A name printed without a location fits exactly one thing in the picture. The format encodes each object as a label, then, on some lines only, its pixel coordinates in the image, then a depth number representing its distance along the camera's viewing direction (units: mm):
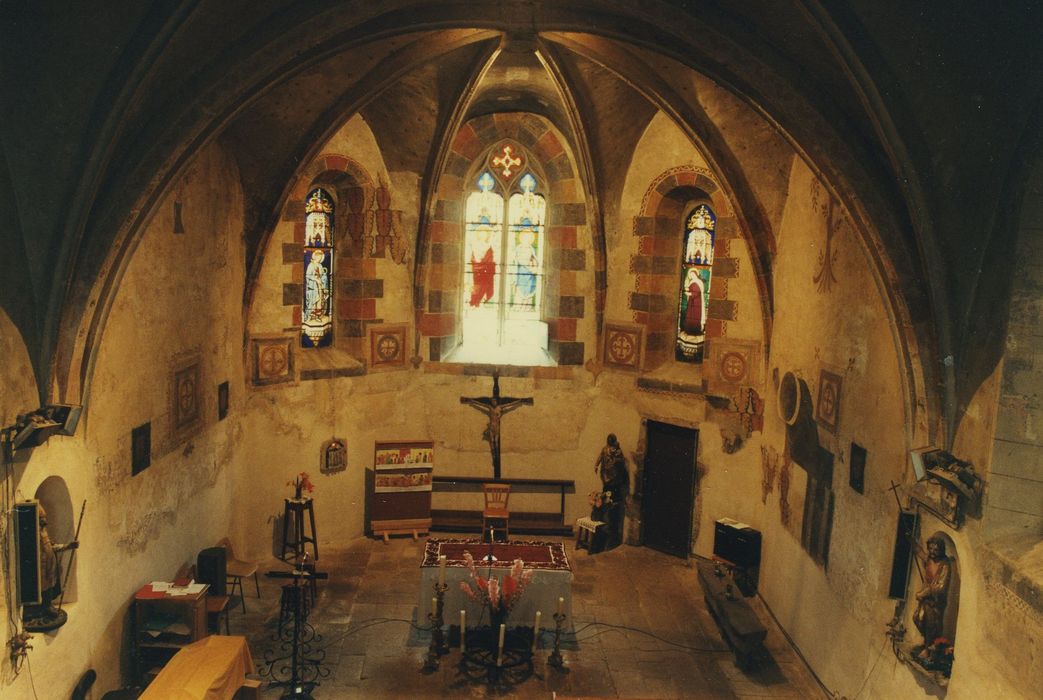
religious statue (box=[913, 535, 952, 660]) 7559
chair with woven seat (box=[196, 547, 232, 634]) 10422
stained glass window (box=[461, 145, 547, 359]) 14461
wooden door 13281
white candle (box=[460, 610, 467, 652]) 9877
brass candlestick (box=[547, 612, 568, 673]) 10027
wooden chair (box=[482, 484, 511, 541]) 13414
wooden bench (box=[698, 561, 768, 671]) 10195
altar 10391
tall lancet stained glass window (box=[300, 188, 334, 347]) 13180
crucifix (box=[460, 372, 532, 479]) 14023
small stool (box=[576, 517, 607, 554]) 13367
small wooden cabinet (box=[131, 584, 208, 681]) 9086
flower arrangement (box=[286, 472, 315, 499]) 11961
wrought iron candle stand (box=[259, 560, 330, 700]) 9242
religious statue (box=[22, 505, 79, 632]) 7484
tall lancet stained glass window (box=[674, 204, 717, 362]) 13258
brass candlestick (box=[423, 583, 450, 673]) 9984
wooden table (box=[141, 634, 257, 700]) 7871
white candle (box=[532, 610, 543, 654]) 9864
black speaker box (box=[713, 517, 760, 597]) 11906
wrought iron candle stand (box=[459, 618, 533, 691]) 9789
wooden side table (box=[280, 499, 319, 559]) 11797
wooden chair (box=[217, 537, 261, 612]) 10914
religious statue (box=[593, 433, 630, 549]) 13523
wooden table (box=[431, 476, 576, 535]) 14180
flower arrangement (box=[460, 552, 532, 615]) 9703
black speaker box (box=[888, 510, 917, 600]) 8141
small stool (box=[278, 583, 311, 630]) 9586
